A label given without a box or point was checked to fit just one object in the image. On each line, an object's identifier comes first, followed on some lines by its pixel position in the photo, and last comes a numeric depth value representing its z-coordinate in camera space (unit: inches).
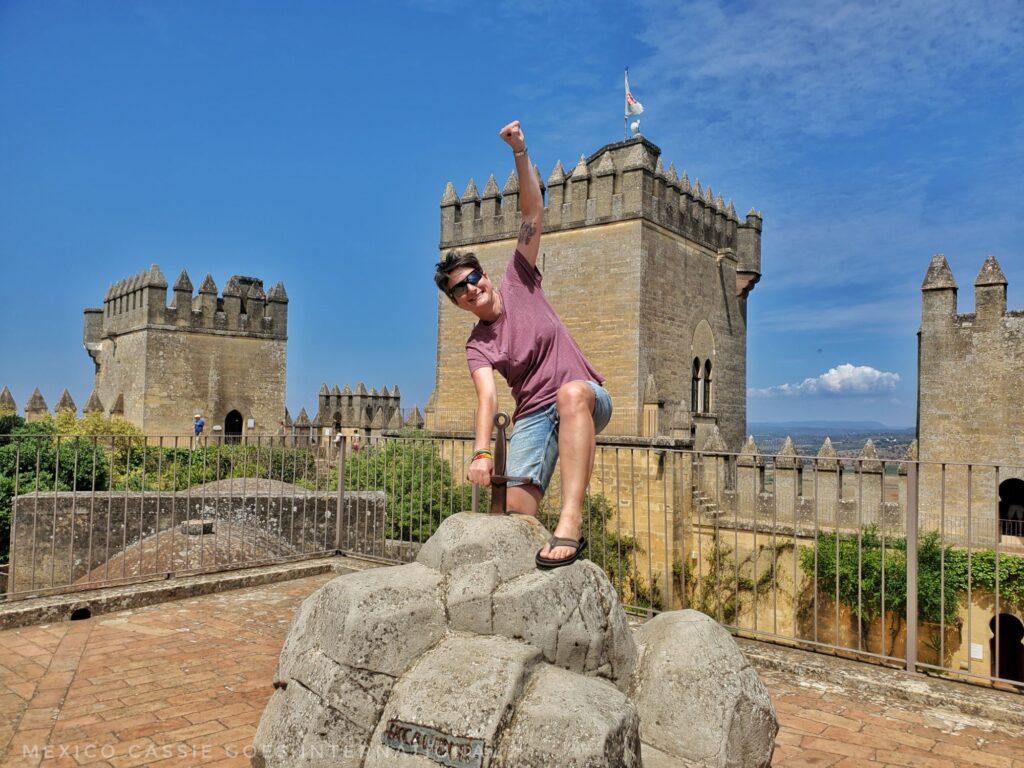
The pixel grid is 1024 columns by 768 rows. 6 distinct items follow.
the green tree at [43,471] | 611.2
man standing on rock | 151.9
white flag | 951.6
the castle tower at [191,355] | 1210.6
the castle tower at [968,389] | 820.6
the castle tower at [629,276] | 919.7
